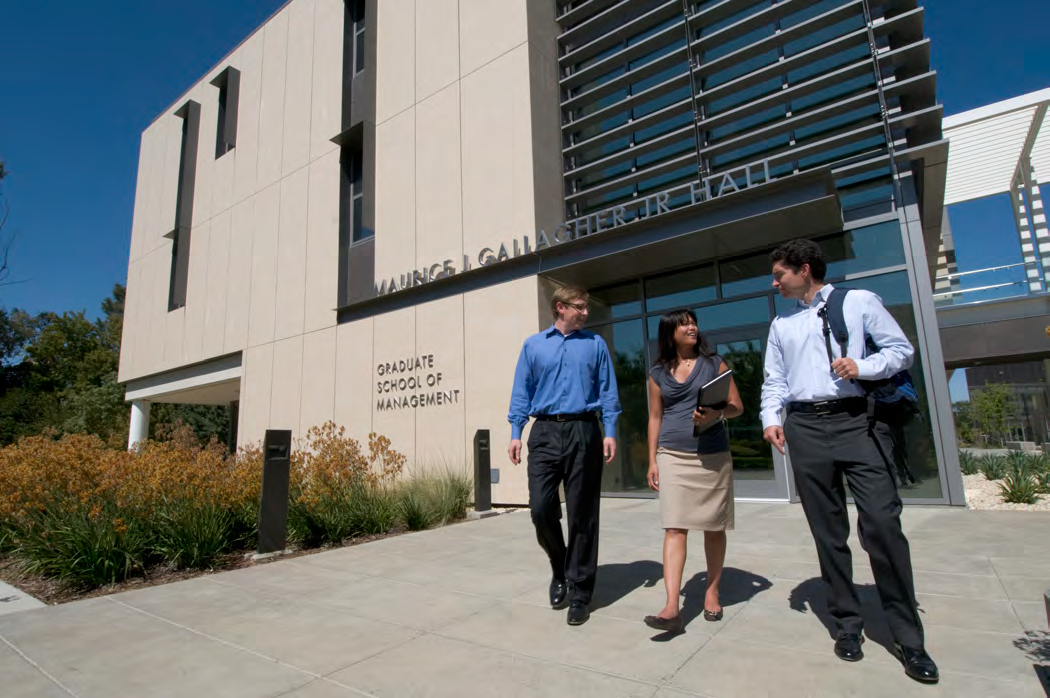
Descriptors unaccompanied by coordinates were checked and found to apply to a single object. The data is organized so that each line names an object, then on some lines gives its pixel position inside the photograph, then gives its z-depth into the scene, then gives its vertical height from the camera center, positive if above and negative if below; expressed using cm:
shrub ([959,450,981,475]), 995 -75
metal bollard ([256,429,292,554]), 536 -45
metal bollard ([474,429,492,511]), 785 -46
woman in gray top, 297 -11
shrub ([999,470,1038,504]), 674 -83
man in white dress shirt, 237 -4
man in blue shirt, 324 +4
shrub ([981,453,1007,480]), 877 -72
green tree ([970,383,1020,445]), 2495 +59
